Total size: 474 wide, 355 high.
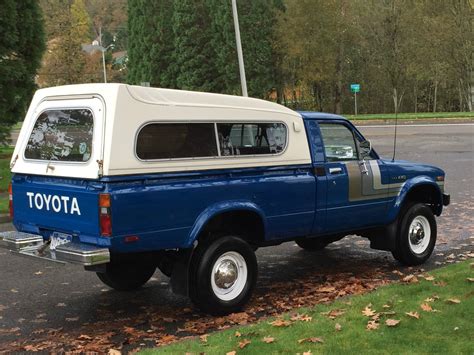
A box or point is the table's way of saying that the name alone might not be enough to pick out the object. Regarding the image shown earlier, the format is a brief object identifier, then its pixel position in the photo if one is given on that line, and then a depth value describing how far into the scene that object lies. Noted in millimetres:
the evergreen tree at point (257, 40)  49031
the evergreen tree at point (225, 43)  48500
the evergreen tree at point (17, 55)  15898
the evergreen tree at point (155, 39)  54781
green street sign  39931
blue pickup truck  5172
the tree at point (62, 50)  58562
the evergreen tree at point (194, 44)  51438
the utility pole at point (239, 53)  20281
